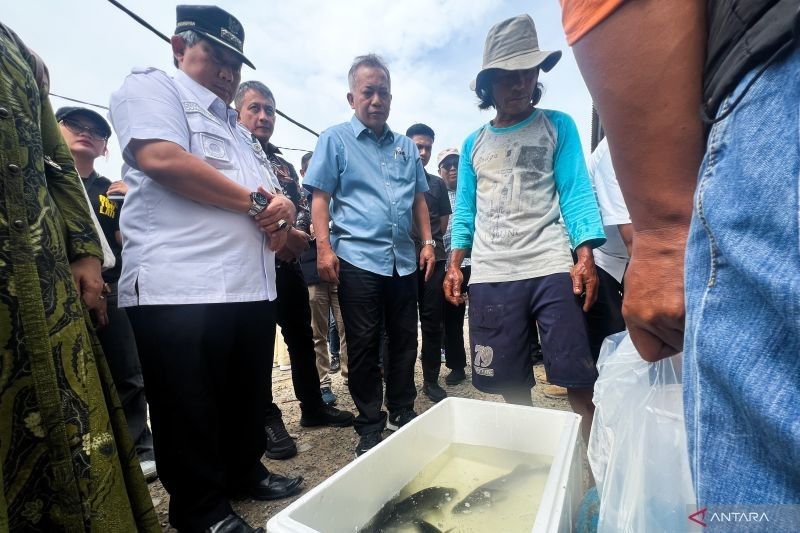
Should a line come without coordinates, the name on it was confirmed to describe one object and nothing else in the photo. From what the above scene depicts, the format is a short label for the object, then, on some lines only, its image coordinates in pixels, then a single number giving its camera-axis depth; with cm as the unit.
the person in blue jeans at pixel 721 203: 41
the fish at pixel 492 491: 136
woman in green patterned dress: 80
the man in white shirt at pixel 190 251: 138
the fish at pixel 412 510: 124
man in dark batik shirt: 235
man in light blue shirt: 221
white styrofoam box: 97
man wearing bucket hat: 180
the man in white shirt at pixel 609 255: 203
